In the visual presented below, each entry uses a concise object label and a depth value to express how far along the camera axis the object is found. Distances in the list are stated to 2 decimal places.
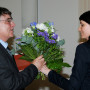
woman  1.58
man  1.63
